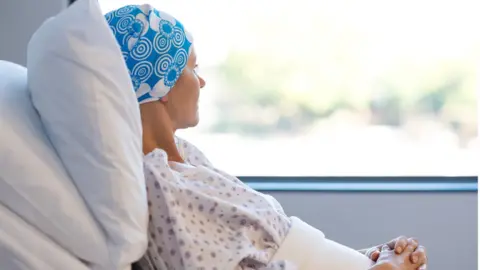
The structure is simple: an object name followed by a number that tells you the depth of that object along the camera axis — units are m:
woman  1.72
